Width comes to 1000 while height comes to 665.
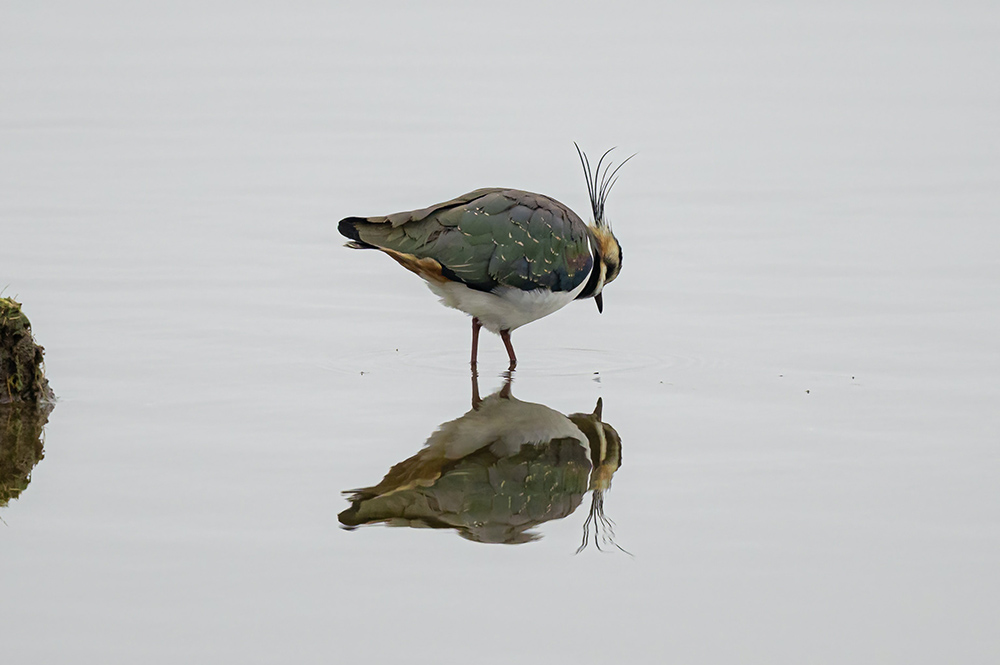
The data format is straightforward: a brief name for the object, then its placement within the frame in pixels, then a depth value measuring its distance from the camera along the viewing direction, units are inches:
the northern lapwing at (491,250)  728.3
